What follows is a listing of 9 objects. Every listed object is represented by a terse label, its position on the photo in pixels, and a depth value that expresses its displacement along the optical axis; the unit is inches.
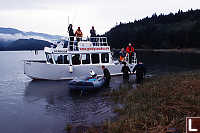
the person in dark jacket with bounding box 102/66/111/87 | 633.5
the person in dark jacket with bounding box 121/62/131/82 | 684.5
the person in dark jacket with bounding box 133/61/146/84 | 621.9
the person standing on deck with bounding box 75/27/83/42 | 776.9
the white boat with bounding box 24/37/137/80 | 730.2
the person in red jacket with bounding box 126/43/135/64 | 826.2
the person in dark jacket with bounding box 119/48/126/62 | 855.7
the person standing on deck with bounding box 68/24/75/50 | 782.5
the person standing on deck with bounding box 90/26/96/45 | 826.1
